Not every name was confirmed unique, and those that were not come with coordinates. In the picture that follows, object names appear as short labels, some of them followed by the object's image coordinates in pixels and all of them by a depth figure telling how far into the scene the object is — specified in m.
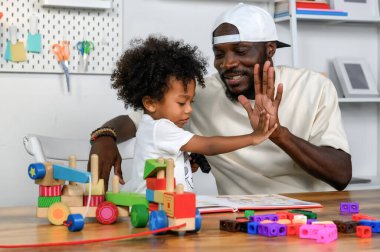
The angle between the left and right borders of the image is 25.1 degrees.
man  3.06
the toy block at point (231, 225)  1.89
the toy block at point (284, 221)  1.91
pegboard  3.85
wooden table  1.68
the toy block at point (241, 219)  1.93
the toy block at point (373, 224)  1.91
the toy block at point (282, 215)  2.01
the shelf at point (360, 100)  4.40
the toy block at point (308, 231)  1.78
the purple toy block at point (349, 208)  2.33
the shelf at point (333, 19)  4.34
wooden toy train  1.80
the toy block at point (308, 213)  2.09
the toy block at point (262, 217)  1.96
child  2.50
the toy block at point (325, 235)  1.75
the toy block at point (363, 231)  1.82
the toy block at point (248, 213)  2.13
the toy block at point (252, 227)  1.86
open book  2.33
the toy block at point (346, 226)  1.88
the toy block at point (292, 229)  1.85
